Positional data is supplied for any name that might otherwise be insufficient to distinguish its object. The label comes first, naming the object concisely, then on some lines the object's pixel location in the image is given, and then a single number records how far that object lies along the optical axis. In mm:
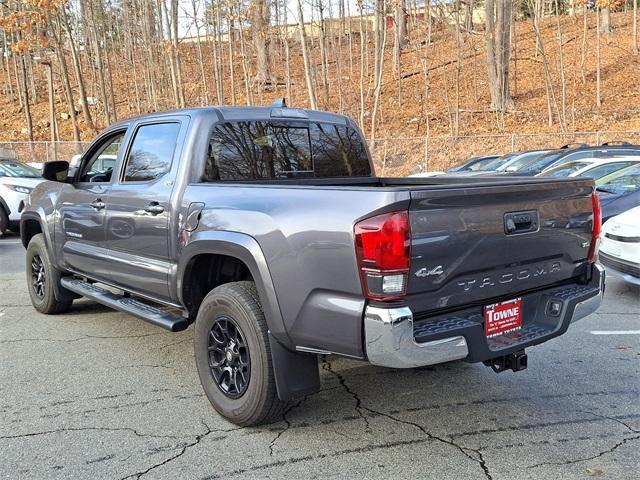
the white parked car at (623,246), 6863
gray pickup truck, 3047
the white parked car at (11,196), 12148
